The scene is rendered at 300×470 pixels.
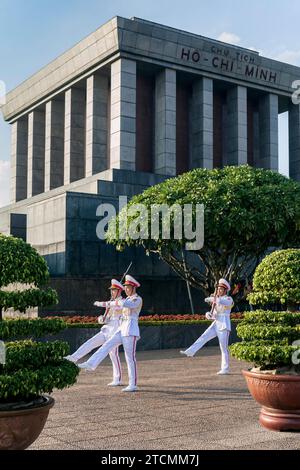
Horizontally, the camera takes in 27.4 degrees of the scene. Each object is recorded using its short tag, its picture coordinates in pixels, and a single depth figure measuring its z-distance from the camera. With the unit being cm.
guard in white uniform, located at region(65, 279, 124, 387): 1335
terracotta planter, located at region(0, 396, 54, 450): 650
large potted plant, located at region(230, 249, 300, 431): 812
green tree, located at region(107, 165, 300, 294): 2253
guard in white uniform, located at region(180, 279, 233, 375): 1521
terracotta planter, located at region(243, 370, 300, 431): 804
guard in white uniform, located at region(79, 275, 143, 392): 1252
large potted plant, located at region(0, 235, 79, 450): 663
